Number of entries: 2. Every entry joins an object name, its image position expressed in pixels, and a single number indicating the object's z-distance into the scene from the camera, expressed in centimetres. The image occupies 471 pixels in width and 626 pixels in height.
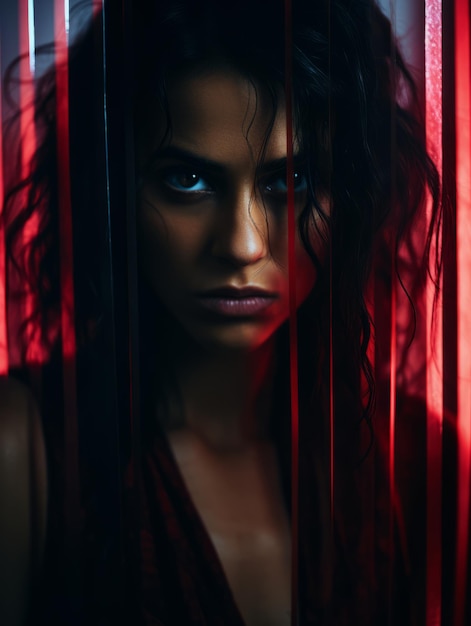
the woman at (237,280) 89
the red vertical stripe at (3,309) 88
